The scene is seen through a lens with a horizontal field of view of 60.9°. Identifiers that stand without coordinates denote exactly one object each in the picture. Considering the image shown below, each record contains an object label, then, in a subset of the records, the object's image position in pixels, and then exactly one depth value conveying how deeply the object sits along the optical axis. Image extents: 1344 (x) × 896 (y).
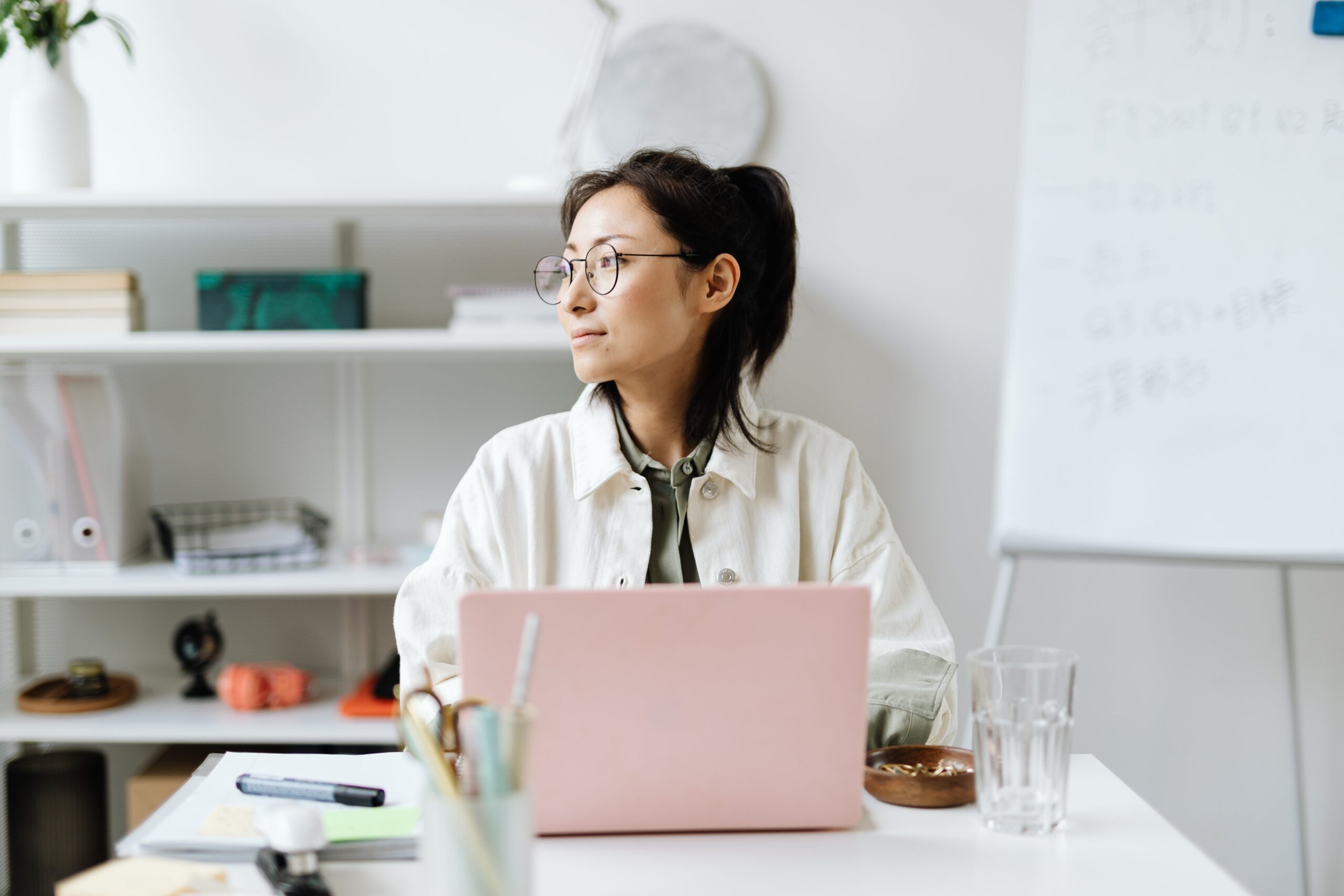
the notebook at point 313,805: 0.86
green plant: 1.97
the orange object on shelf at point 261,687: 2.05
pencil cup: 0.68
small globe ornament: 2.13
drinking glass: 0.91
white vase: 2.00
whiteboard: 1.58
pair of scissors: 0.73
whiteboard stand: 1.71
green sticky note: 0.88
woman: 1.44
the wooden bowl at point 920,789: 0.97
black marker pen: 0.95
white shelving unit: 1.93
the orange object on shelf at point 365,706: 2.02
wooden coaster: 2.03
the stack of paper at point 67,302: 1.97
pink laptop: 0.83
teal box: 2.00
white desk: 0.81
